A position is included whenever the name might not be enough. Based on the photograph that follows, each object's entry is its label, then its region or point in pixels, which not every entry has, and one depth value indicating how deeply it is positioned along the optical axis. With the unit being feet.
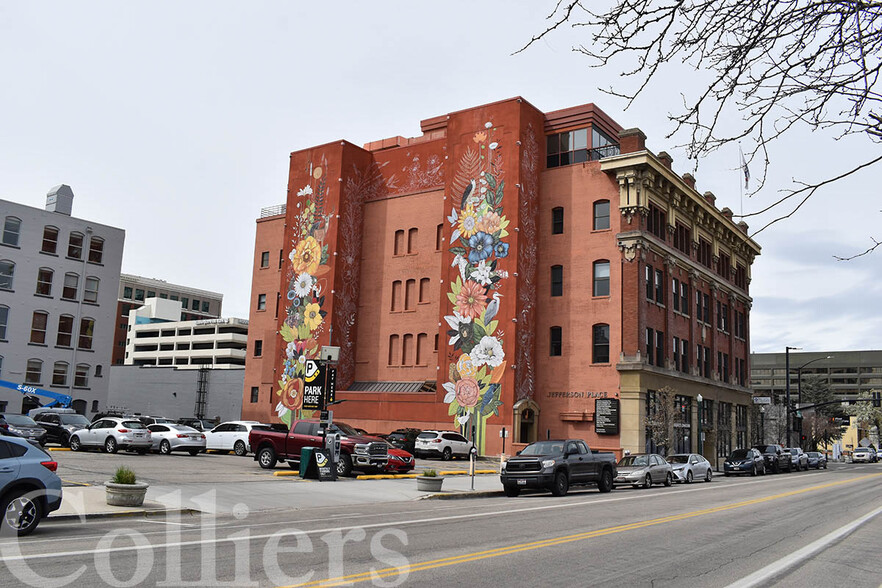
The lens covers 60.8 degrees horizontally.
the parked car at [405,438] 141.38
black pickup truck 79.41
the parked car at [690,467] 112.47
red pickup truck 91.50
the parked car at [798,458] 179.83
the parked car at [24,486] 38.58
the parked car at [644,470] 97.35
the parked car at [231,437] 119.44
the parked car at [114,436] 108.88
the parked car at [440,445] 138.51
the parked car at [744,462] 144.15
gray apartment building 165.58
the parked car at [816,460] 198.70
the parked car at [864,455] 285.84
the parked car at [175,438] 113.30
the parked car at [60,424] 120.94
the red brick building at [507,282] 144.97
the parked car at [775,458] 160.66
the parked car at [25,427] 111.24
